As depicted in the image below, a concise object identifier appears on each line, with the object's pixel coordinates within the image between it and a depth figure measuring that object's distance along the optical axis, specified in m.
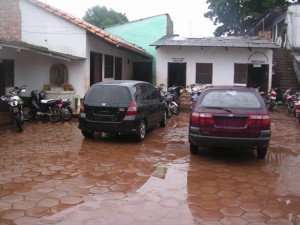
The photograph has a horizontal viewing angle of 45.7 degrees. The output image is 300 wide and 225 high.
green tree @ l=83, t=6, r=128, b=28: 41.24
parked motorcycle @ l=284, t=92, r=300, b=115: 15.16
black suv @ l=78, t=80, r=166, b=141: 8.53
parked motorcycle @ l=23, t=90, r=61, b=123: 12.23
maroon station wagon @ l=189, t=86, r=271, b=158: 6.80
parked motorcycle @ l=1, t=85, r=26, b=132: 10.12
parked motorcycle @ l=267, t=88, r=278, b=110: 16.92
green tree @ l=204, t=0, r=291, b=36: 27.55
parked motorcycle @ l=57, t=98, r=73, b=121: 12.30
